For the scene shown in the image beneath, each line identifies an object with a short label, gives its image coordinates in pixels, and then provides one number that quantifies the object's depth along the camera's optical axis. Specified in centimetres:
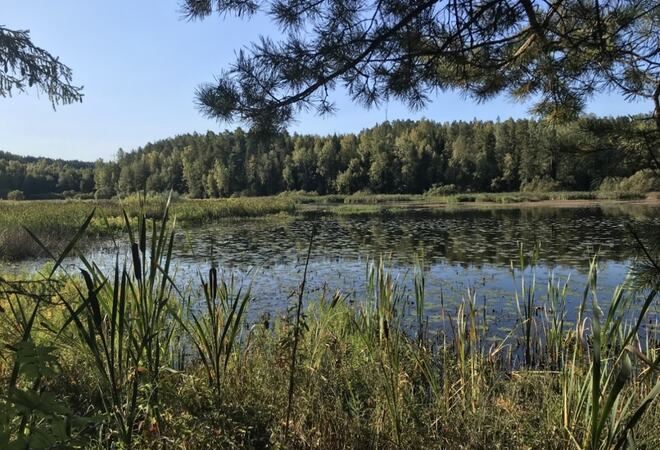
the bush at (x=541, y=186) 5222
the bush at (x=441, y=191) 6731
